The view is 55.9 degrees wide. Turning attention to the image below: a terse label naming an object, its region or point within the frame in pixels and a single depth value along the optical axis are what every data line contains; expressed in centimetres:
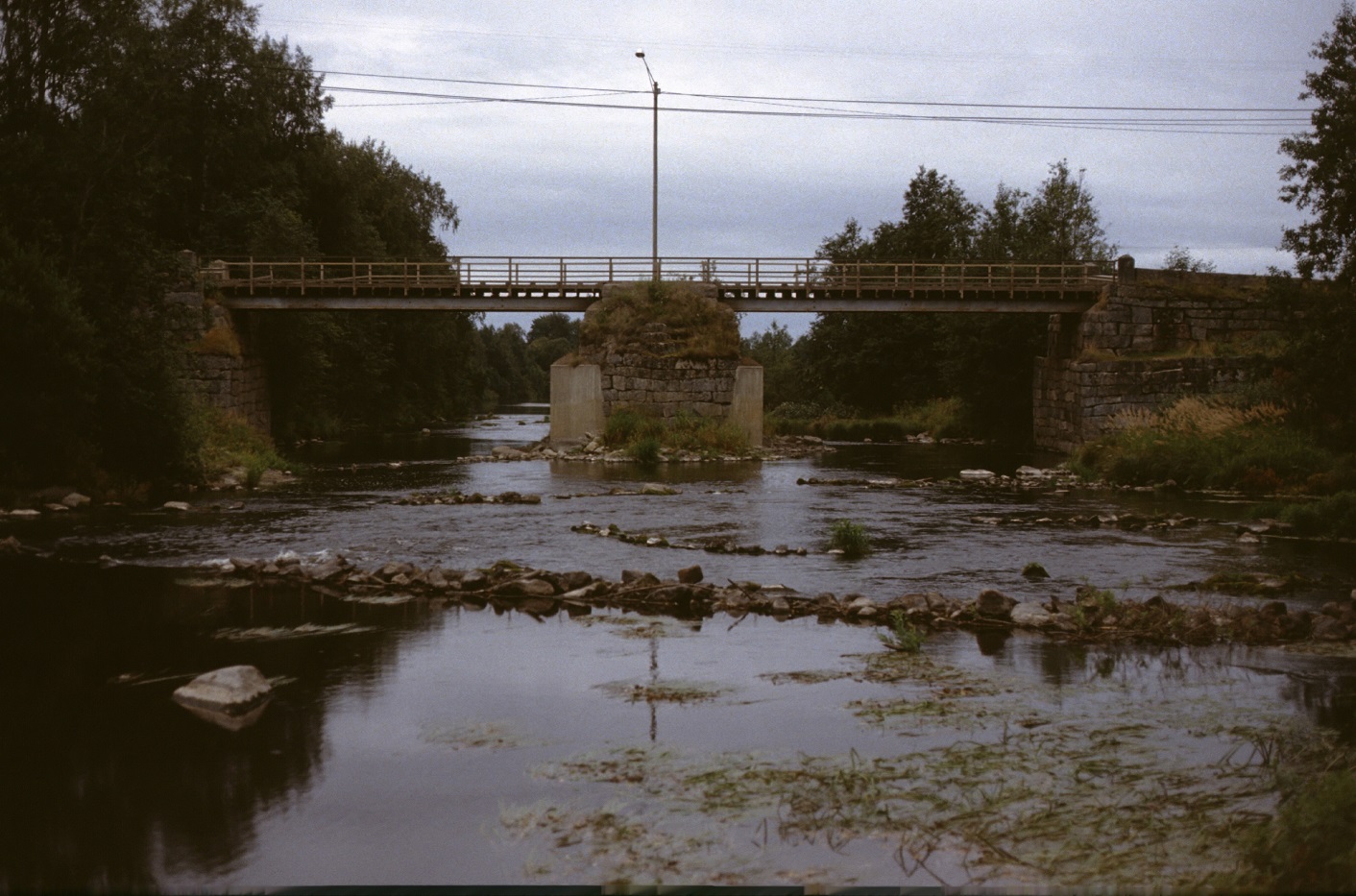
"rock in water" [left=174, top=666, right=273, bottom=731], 1002
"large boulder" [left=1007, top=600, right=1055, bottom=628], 1355
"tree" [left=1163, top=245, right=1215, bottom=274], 7244
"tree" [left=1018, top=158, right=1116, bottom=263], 7530
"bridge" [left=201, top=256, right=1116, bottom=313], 4938
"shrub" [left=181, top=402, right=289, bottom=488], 3080
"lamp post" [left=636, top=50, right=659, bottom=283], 5194
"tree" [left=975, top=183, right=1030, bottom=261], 7100
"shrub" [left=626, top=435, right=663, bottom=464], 4388
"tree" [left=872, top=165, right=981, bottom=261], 8006
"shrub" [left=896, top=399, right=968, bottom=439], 6297
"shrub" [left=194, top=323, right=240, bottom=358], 4619
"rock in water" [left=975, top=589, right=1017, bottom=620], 1384
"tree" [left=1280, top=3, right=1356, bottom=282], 2670
